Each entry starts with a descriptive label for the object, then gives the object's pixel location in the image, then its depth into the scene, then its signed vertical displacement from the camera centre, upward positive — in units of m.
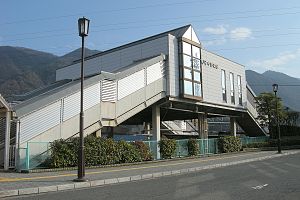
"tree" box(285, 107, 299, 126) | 59.30 +2.68
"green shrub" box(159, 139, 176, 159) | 26.61 -0.95
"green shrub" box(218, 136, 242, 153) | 34.91 -0.96
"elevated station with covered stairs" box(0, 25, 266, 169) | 20.03 +3.33
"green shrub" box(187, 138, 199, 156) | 30.20 -1.02
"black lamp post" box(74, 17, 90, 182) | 14.24 +0.76
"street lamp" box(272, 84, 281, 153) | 37.16 +4.67
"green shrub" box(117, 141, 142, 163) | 22.16 -1.06
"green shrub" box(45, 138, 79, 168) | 18.78 -0.92
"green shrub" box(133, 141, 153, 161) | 23.88 -0.95
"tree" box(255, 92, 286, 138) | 48.01 +3.26
